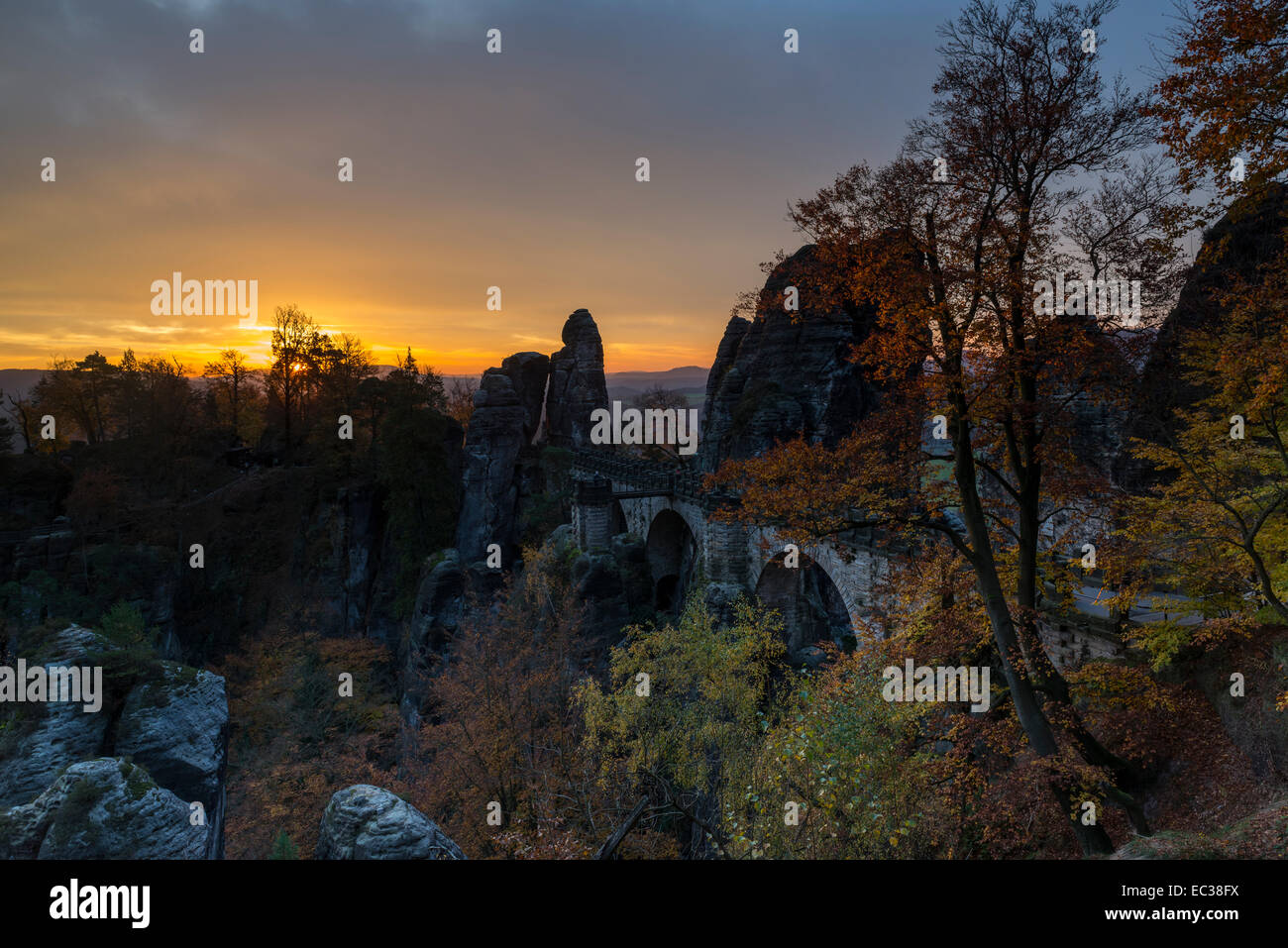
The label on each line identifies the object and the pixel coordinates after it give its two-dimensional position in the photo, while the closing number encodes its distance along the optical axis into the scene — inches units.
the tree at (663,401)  2741.1
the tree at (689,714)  626.2
